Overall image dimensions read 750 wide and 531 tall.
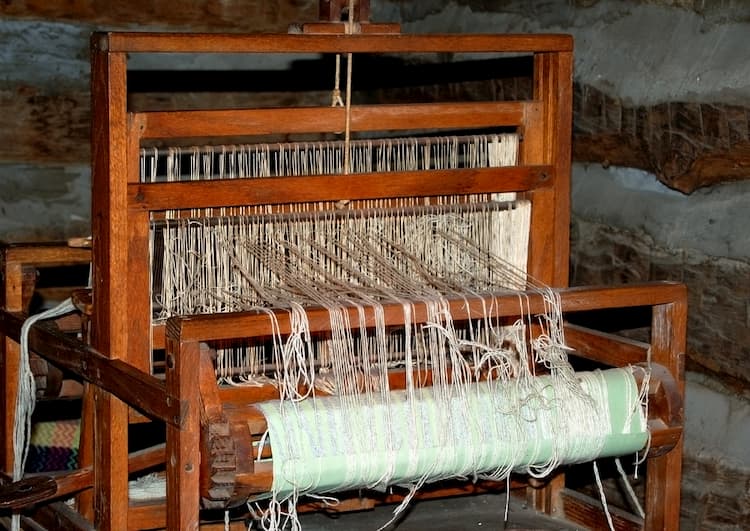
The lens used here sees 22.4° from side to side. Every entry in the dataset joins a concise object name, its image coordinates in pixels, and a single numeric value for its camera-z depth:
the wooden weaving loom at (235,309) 2.68
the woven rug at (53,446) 4.10
